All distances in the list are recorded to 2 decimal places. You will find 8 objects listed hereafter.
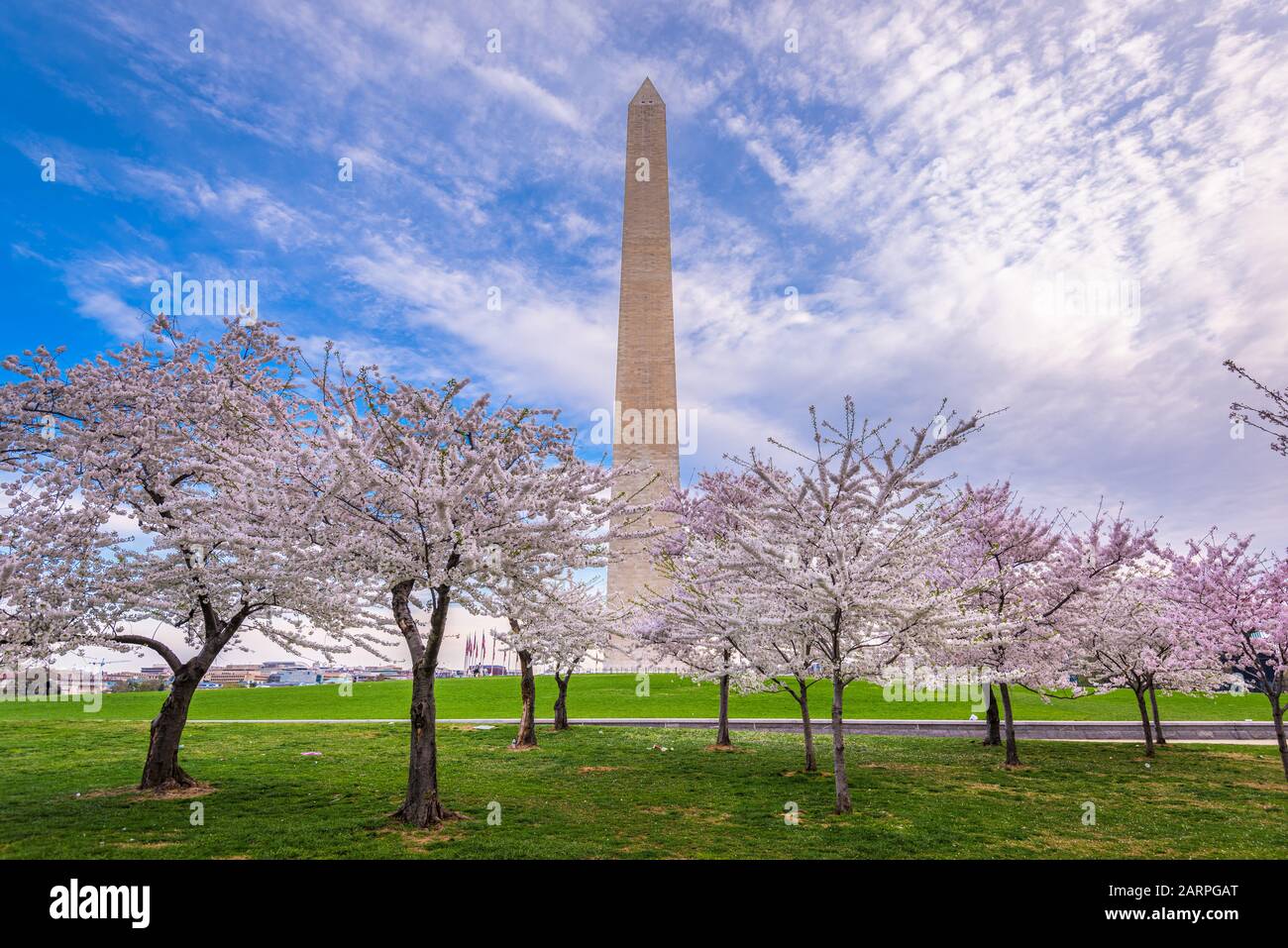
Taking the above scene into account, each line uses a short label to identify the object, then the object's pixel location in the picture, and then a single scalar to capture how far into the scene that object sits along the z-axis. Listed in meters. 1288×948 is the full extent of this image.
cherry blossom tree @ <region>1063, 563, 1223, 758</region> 18.75
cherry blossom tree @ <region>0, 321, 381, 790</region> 11.79
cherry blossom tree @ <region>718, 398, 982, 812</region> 11.67
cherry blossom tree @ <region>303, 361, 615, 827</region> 9.86
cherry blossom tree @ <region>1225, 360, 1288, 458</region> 8.02
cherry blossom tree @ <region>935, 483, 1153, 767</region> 17.42
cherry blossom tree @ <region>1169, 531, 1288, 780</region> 15.35
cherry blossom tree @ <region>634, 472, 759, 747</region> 14.36
